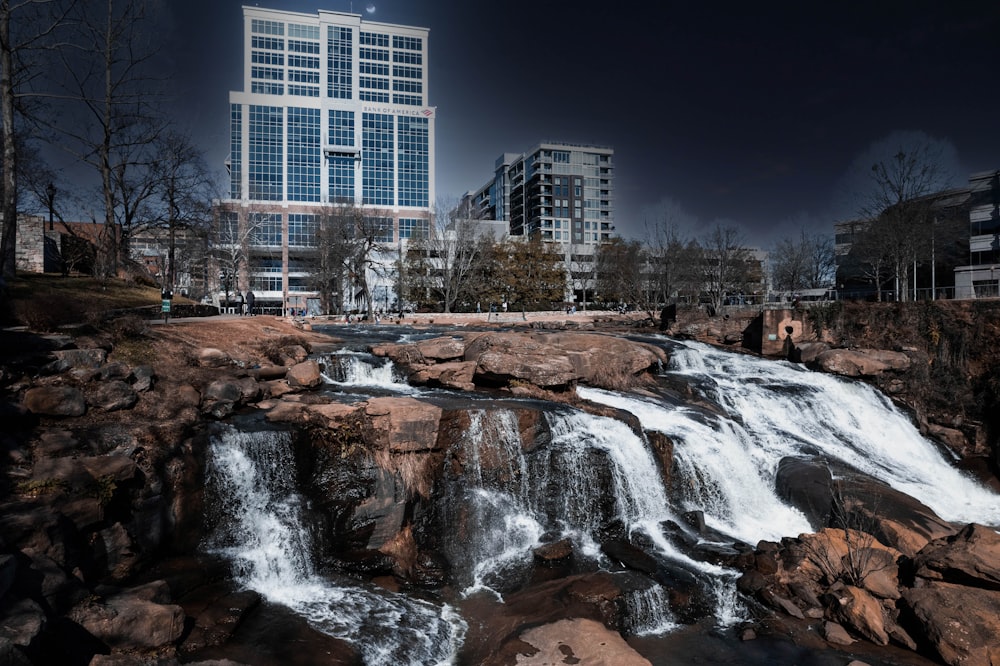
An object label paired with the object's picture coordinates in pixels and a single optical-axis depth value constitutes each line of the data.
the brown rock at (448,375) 17.50
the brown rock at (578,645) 7.74
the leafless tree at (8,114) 16.56
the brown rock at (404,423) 12.23
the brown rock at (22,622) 5.35
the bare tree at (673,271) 50.28
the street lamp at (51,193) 31.02
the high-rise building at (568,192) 108.00
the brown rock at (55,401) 10.25
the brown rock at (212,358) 15.12
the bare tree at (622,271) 53.90
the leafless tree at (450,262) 51.10
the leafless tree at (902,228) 33.47
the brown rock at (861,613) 9.09
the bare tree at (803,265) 67.31
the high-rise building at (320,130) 78.69
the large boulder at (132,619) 6.68
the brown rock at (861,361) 22.11
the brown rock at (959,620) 8.41
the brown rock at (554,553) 10.96
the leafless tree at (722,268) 44.25
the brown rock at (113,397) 11.20
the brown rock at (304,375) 15.52
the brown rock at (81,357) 11.82
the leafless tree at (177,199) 31.56
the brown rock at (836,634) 9.00
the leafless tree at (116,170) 25.36
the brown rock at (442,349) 19.00
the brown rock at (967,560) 9.49
